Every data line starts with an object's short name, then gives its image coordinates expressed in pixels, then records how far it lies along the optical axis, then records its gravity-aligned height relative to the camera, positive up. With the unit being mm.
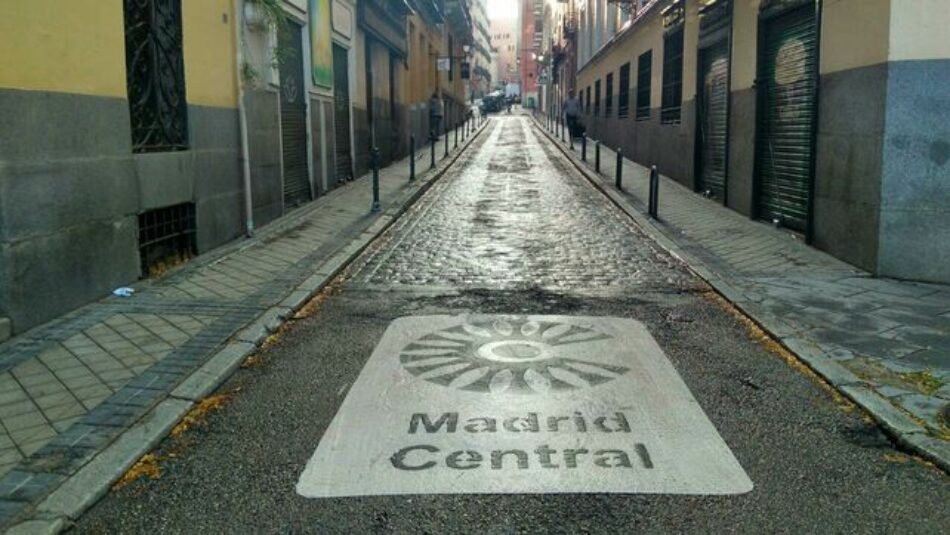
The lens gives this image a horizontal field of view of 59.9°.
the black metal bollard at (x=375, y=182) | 14013 -834
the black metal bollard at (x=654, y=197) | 13148 -1040
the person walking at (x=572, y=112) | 36088 +855
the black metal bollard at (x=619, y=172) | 16859 -836
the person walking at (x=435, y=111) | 36688 +948
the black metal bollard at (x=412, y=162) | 19245 -680
